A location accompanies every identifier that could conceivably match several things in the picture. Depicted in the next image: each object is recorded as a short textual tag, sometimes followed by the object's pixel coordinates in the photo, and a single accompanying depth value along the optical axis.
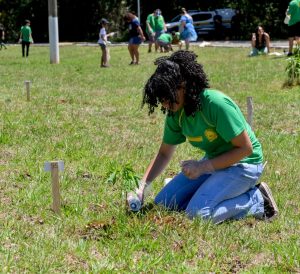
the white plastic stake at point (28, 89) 10.91
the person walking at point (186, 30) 23.88
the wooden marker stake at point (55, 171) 4.55
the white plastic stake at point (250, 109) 7.05
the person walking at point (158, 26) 24.59
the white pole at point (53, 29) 21.12
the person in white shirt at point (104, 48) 18.83
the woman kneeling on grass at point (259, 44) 20.55
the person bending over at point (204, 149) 4.42
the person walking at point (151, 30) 24.61
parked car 36.78
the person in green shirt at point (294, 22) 16.89
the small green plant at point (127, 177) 4.70
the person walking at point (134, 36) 19.02
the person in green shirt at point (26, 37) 26.25
